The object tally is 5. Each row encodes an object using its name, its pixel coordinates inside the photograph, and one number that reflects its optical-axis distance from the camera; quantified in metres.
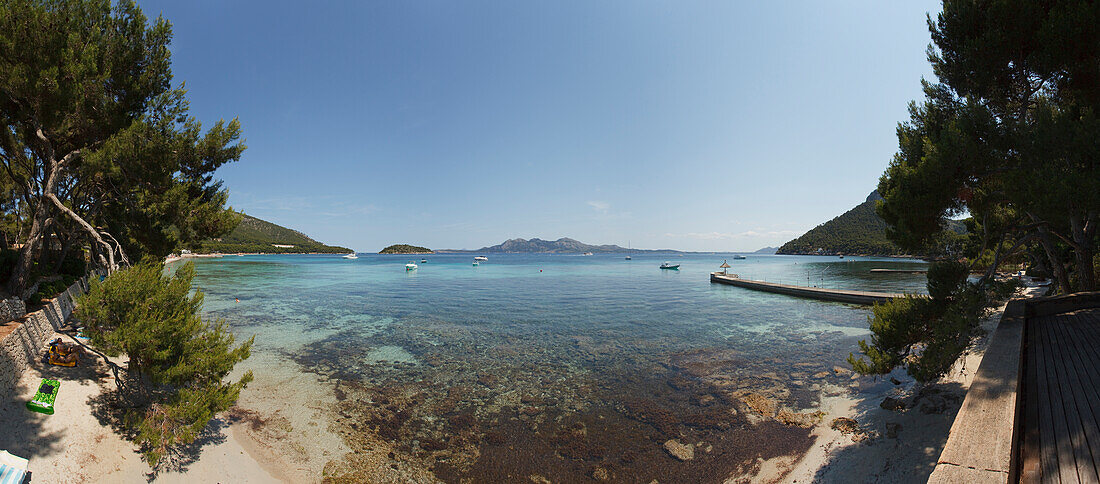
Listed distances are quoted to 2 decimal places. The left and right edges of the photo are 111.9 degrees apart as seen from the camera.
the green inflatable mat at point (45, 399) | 6.79
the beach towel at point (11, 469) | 4.99
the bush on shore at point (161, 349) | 6.58
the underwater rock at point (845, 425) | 8.16
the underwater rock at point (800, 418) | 8.73
